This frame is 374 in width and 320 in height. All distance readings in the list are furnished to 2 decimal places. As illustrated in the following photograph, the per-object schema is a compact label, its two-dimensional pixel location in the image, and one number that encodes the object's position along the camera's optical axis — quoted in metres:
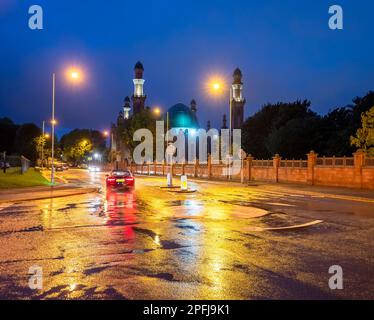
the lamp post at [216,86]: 40.19
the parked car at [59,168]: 85.00
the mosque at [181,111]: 109.88
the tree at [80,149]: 141.12
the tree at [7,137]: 124.69
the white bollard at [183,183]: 28.67
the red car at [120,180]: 28.92
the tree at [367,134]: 37.03
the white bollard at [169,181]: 32.81
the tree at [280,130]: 68.88
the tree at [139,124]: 83.89
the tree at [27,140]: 112.56
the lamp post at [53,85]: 34.69
